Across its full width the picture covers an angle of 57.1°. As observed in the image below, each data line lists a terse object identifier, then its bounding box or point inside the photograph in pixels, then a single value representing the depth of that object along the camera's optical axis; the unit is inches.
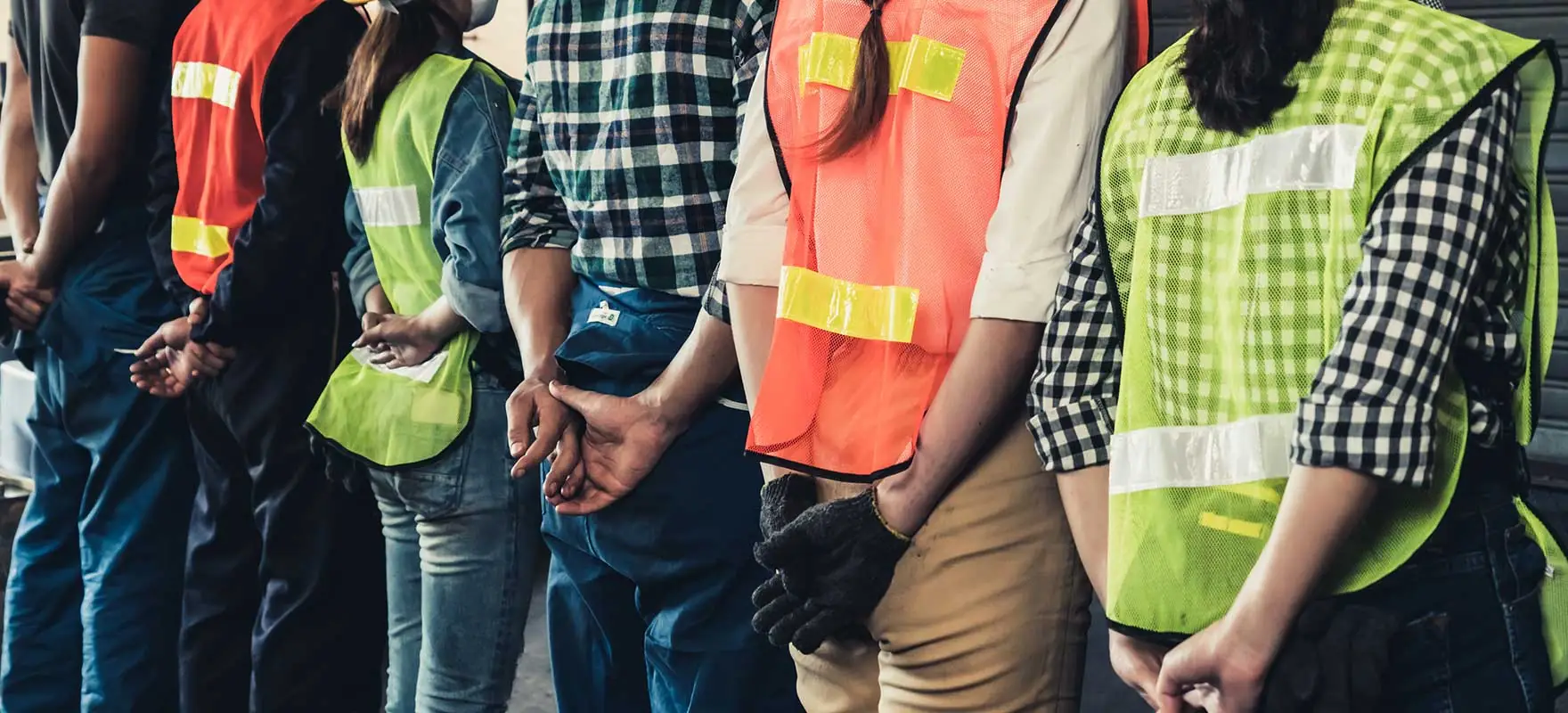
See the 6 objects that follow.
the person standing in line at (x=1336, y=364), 46.6
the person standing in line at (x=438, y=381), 90.7
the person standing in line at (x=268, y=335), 100.8
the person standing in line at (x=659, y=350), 74.4
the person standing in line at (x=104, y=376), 116.5
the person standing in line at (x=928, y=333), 58.7
